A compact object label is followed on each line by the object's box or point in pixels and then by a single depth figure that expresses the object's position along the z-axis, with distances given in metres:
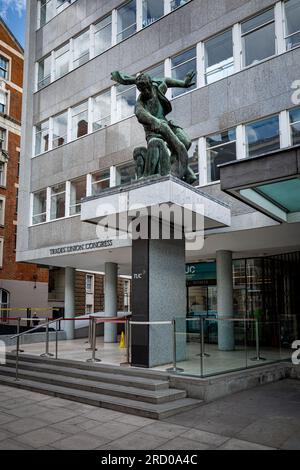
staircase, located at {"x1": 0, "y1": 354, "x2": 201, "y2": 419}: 7.40
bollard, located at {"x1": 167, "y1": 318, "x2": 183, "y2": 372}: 8.82
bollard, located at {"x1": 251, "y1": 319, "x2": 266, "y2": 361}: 10.26
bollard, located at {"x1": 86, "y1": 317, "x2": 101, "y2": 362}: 10.76
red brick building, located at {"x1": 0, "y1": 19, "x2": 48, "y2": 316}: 30.48
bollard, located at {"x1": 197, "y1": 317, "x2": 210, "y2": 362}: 8.40
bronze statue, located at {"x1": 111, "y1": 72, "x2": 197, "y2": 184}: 10.52
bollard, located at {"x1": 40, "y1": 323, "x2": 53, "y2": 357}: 11.95
